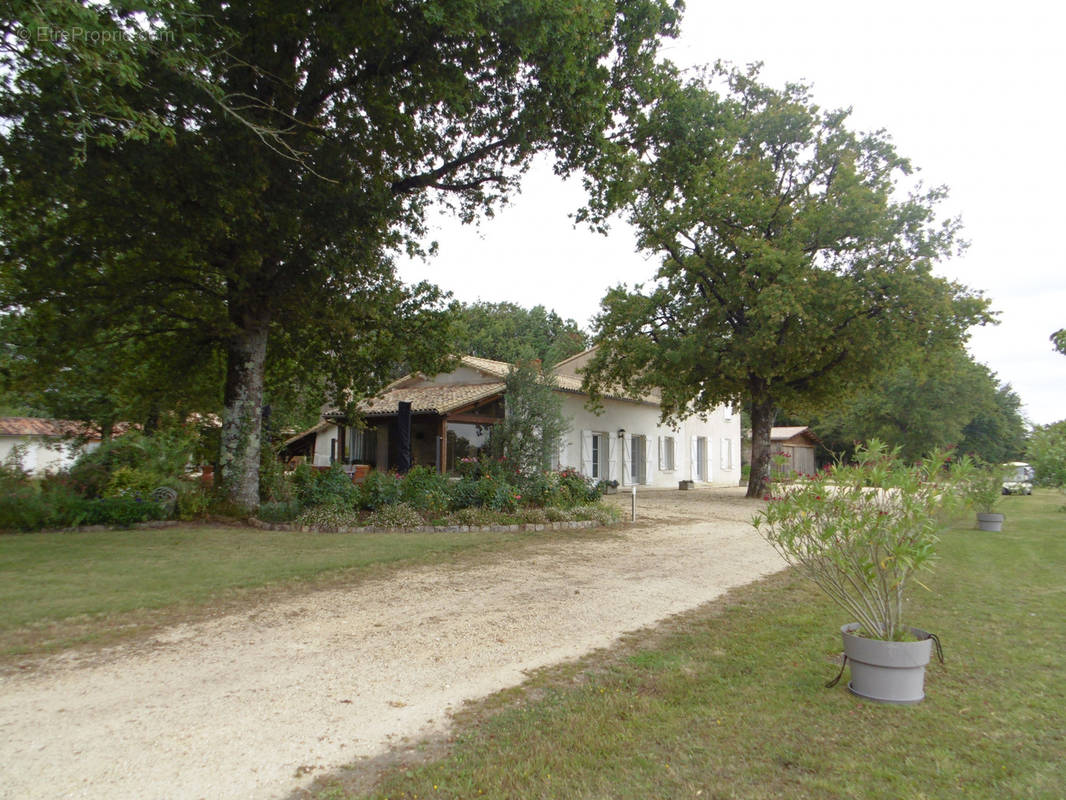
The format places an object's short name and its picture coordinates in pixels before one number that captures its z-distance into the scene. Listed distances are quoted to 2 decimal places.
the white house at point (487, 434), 18.89
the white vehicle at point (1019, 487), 25.08
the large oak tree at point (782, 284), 16.88
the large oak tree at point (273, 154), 7.94
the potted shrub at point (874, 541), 3.64
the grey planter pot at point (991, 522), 13.19
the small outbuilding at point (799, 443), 38.72
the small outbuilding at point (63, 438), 15.64
